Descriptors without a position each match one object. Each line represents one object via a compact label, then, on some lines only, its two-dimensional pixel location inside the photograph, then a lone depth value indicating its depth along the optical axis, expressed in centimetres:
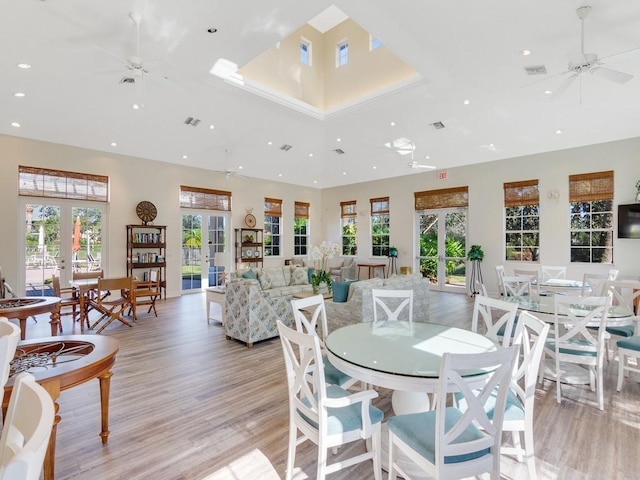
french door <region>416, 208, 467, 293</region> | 929
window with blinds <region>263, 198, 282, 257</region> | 1095
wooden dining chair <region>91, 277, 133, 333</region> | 535
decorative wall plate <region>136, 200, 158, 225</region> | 812
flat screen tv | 646
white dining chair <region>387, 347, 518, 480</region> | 147
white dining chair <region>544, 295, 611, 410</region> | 293
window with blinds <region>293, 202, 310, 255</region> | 1188
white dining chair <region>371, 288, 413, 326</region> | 329
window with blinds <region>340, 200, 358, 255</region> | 1179
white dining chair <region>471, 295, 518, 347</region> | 251
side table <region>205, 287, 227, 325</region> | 542
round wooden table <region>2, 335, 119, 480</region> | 184
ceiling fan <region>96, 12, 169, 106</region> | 387
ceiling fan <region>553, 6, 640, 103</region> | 365
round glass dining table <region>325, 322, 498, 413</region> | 179
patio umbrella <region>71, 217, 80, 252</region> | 730
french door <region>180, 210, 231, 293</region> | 905
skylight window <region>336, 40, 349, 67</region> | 778
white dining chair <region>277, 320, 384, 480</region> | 176
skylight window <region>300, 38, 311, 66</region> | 784
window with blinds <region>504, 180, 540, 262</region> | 797
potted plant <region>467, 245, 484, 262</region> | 858
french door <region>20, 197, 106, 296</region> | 676
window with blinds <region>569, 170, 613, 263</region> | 699
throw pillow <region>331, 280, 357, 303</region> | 457
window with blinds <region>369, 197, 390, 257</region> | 1088
